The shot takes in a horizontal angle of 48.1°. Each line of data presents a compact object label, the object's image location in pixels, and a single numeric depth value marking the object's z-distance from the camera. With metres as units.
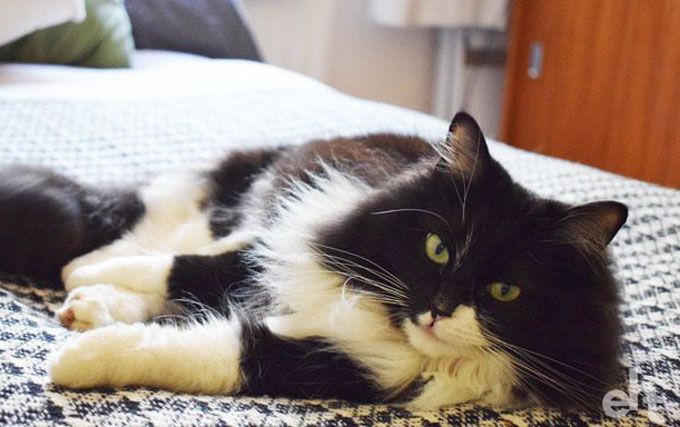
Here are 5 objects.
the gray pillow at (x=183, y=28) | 2.62
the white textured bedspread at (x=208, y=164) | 0.85
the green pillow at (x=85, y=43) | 2.22
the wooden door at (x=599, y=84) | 2.68
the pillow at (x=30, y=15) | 1.94
